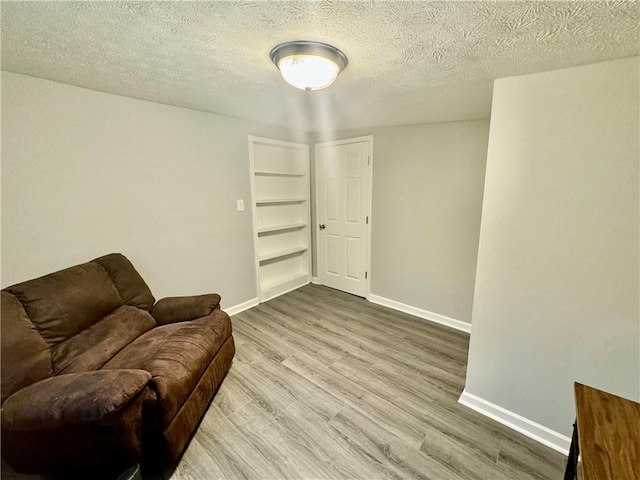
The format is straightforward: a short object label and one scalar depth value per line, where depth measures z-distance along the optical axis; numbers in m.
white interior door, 3.38
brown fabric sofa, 1.18
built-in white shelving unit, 3.33
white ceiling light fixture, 1.25
